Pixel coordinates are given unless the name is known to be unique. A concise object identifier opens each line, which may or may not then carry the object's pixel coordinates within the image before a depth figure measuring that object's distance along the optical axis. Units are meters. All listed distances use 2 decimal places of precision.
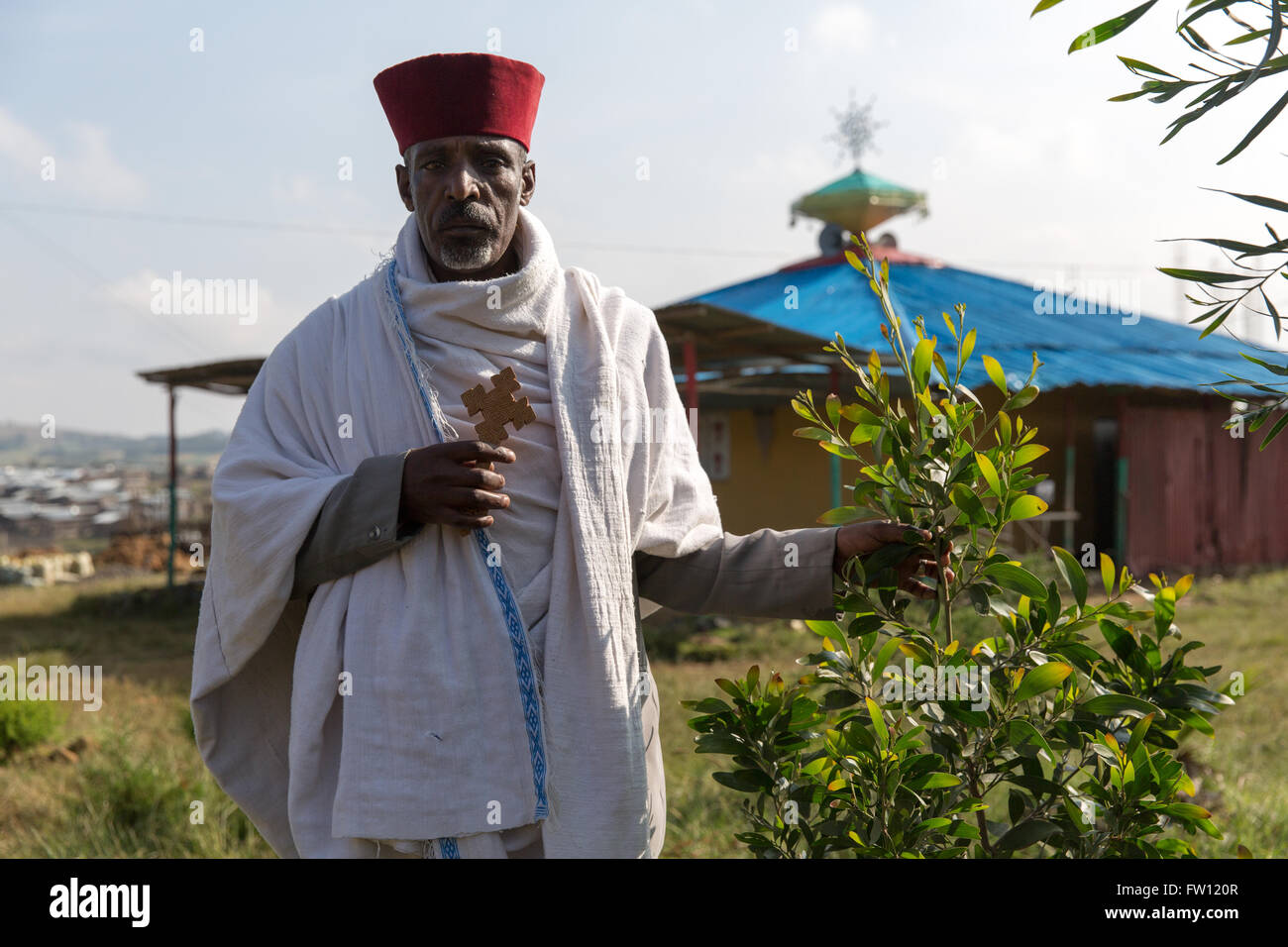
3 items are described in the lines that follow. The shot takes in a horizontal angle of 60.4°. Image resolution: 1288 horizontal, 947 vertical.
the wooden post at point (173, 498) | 11.67
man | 1.95
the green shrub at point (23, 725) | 5.82
